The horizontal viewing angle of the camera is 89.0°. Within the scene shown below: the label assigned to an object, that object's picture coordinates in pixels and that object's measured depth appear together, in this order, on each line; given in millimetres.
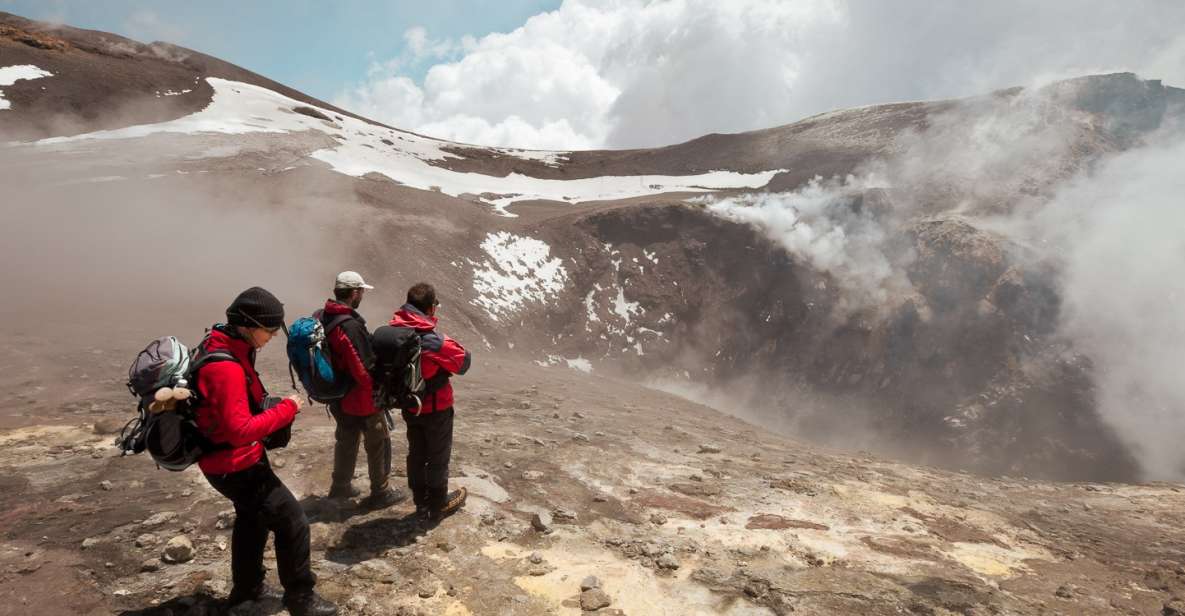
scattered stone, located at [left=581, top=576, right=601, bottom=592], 4884
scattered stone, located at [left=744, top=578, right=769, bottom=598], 4966
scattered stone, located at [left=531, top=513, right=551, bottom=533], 5910
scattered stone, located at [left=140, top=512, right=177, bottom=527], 5300
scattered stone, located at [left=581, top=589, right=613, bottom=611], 4648
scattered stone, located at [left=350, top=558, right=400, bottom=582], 4723
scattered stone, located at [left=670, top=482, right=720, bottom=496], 7532
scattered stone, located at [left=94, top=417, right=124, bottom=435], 7578
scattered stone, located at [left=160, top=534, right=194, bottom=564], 4711
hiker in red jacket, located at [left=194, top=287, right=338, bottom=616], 3426
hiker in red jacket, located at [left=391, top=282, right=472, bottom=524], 5078
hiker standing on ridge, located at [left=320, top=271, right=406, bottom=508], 4793
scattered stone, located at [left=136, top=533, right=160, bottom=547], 4926
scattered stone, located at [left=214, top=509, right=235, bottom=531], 5324
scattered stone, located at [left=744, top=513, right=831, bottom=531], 6496
